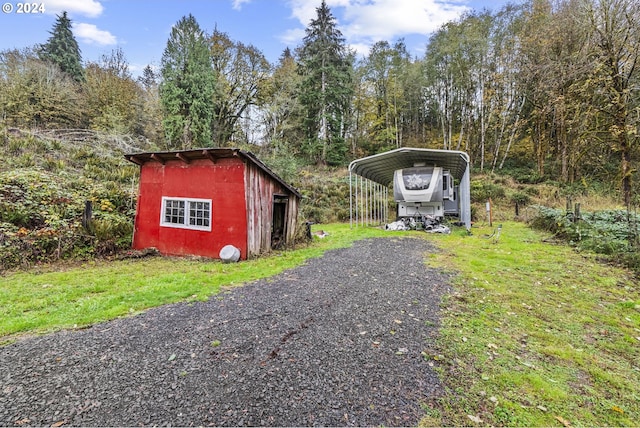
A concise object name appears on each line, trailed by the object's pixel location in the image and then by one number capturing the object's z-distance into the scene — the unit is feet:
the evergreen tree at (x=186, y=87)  60.03
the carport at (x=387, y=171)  35.78
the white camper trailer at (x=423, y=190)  36.11
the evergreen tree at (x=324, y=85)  70.49
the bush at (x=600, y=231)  19.48
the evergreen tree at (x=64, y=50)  76.28
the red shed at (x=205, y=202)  22.74
